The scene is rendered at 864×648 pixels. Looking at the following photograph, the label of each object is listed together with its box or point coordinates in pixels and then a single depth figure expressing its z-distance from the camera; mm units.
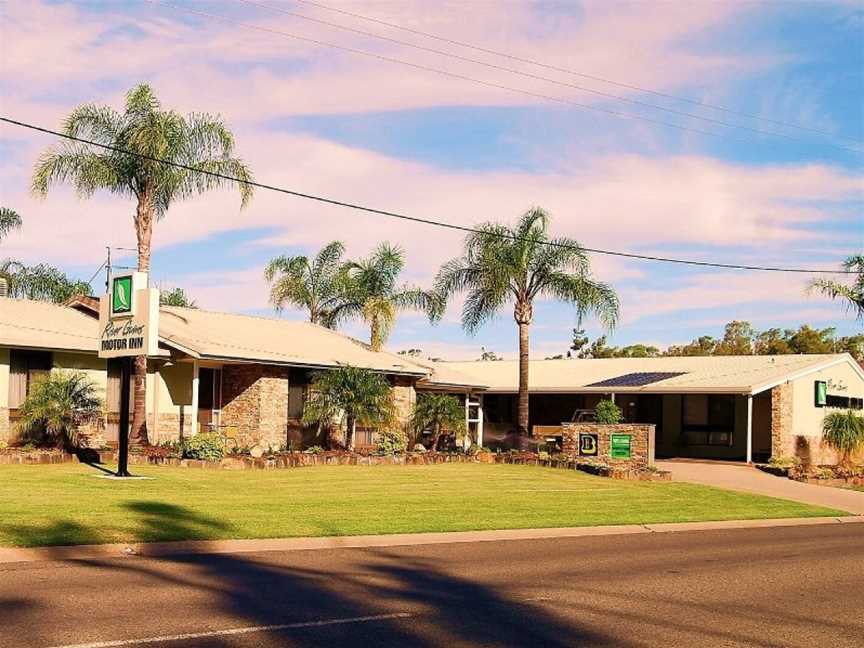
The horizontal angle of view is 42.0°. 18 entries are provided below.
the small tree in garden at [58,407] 26688
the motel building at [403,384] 29375
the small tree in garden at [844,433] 40188
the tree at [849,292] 37844
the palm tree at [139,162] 28000
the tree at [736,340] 80688
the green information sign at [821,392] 40188
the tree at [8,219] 44344
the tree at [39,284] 51569
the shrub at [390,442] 31234
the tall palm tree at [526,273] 37312
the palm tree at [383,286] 41312
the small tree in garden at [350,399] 31297
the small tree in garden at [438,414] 34125
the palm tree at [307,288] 47438
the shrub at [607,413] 35375
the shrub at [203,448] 26297
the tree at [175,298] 58538
